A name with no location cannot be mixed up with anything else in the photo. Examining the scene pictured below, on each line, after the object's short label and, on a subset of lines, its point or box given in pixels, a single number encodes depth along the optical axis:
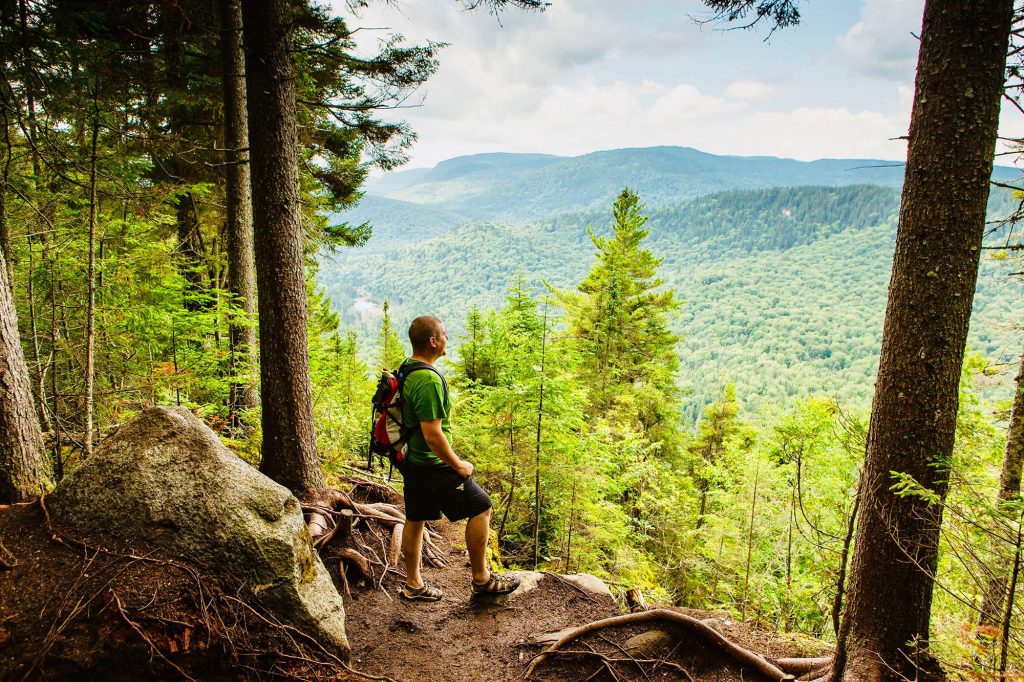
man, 3.57
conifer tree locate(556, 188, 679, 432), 16.45
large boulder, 2.86
